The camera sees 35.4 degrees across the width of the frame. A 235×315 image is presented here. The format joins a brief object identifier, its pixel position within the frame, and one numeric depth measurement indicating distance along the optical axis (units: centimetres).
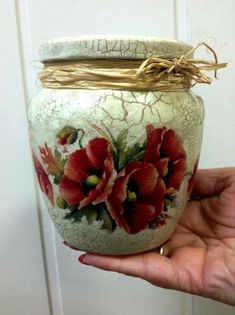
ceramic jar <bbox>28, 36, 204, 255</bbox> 29
